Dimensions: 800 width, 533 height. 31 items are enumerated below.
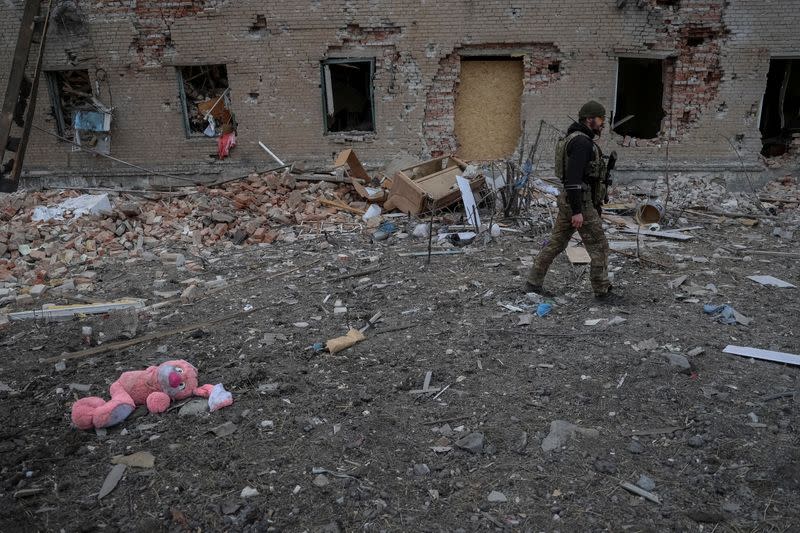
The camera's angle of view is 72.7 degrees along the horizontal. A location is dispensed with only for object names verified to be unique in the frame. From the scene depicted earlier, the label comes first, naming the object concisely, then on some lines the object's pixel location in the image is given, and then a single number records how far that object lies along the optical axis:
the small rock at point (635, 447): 3.22
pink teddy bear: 3.62
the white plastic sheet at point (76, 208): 9.04
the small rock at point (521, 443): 3.30
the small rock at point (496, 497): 2.92
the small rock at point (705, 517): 2.72
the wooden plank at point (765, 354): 4.11
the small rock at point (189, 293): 5.96
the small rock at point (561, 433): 3.31
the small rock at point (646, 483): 2.95
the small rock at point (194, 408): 3.77
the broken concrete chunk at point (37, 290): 6.46
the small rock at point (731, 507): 2.78
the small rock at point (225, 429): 3.52
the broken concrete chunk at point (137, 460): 3.26
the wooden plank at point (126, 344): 4.68
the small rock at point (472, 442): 3.30
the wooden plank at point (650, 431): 3.37
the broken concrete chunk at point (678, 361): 4.01
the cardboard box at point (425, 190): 8.32
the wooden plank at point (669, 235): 7.55
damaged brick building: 10.02
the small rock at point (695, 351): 4.21
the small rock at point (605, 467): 3.08
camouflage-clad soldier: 4.85
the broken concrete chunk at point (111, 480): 3.04
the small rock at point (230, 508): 2.88
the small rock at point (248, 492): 3.00
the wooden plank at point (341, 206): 9.05
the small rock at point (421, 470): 3.15
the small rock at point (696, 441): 3.23
